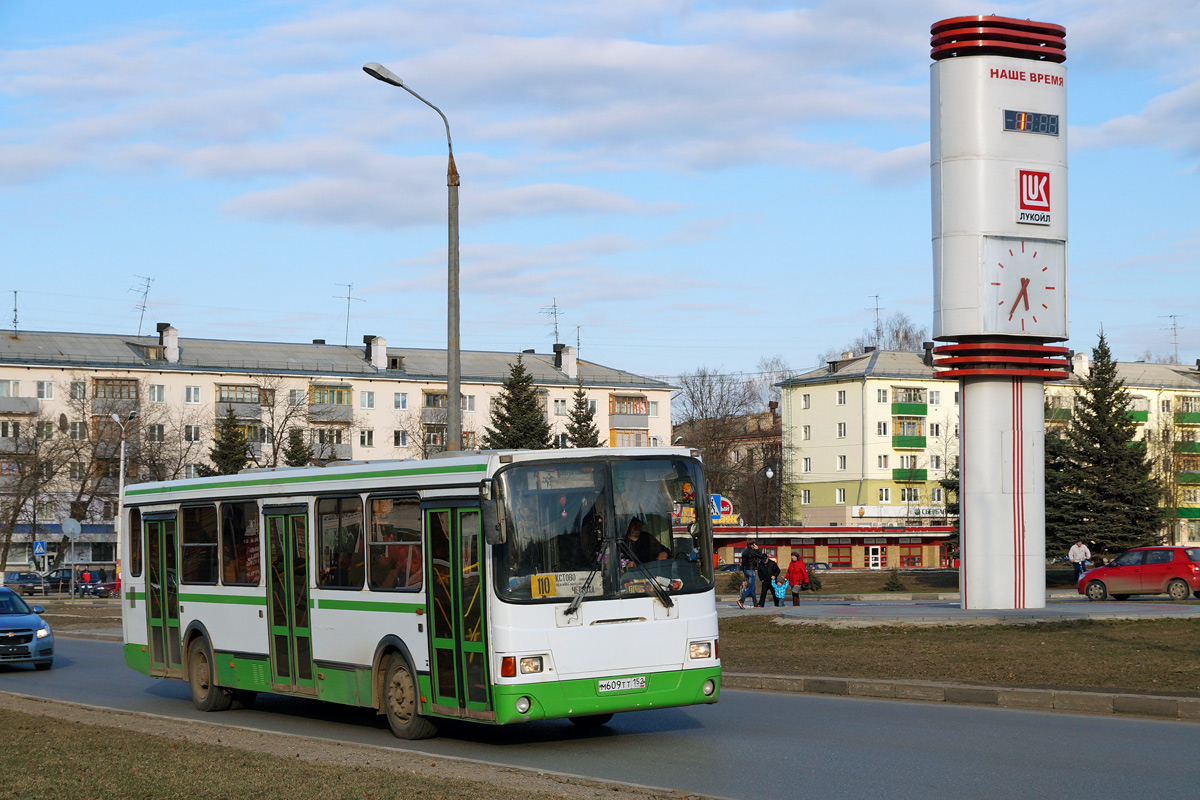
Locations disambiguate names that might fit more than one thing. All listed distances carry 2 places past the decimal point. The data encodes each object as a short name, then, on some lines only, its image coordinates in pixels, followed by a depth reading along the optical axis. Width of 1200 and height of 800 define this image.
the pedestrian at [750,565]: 35.06
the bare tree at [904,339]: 129.25
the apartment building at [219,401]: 81.81
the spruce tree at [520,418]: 64.93
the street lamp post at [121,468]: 18.28
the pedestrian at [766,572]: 34.84
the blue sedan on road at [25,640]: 22.44
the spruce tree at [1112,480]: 55.56
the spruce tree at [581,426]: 67.00
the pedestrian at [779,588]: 35.58
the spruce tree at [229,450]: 72.44
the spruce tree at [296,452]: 73.12
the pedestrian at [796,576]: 35.22
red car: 33.75
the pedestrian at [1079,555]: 43.41
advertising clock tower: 28.11
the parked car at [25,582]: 72.19
